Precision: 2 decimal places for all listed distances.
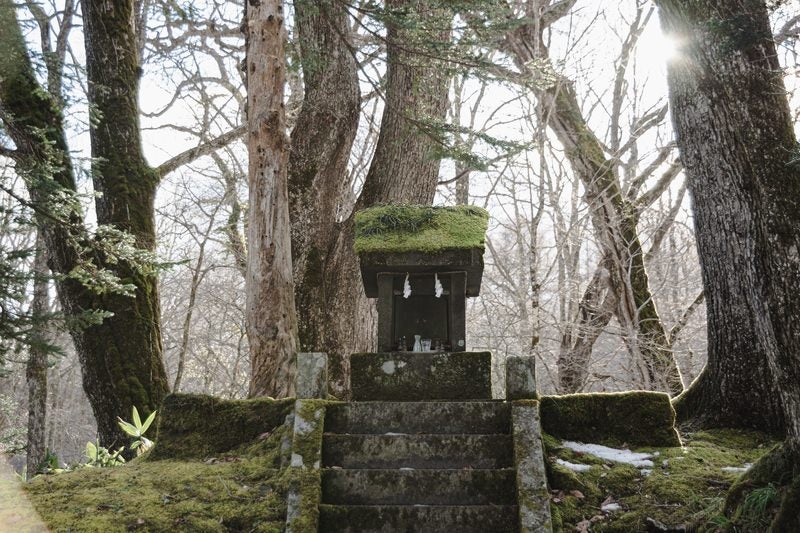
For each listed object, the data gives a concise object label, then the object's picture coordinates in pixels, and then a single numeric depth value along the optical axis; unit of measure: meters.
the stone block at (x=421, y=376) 5.31
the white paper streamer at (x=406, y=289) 5.73
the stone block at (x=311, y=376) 4.93
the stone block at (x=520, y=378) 4.81
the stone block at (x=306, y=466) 3.95
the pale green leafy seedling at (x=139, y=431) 6.33
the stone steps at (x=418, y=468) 3.99
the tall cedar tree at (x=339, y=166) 8.45
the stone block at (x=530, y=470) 3.85
